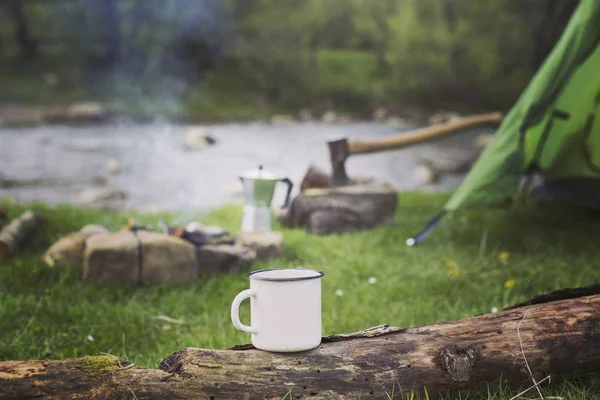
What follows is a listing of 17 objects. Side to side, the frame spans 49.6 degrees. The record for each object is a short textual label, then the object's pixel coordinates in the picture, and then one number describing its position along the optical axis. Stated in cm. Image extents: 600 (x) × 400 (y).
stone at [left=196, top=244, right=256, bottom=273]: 308
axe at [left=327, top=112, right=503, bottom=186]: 389
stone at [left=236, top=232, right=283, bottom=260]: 324
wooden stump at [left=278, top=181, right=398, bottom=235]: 397
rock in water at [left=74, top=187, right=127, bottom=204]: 460
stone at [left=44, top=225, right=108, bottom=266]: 304
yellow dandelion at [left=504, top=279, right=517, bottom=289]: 266
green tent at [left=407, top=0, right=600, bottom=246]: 292
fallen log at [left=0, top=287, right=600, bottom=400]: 116
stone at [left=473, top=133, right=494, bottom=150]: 532
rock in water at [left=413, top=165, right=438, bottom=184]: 530
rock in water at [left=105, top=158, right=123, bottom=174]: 467
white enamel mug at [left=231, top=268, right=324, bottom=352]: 126
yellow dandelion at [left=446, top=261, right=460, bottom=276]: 294
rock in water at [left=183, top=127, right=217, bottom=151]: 480
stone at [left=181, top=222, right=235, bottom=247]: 318
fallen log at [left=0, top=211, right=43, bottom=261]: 324
